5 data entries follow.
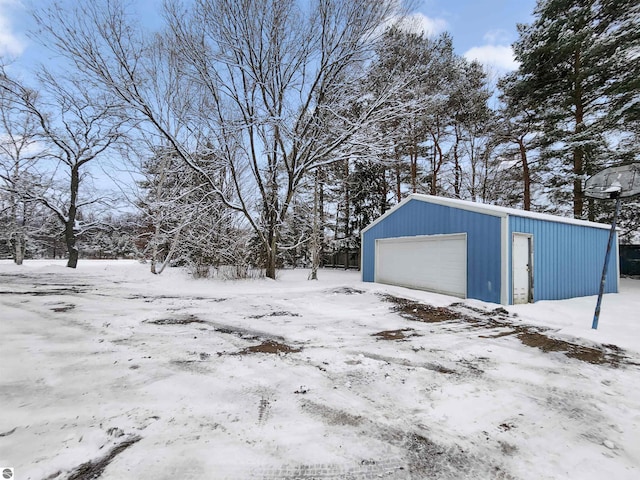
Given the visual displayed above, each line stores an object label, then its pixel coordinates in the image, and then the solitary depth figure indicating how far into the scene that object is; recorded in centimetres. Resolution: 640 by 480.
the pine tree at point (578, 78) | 996
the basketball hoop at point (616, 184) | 468
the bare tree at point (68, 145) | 1282
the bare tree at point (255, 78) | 817
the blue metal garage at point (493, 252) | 638
